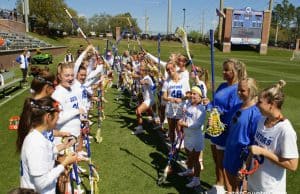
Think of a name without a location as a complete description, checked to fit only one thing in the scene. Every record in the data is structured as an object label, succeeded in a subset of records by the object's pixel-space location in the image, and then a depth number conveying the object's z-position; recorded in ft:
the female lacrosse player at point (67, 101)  15.68
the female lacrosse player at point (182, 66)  21.77
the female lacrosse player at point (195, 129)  17.57
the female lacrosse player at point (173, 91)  21.56
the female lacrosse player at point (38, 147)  9.46
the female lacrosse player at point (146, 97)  27.55
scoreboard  166.12
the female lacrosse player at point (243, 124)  12.19
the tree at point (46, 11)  171.15
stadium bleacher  83.63
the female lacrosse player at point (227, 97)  14.11
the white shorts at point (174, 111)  21.58
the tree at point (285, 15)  391.56
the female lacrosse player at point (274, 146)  9.86
